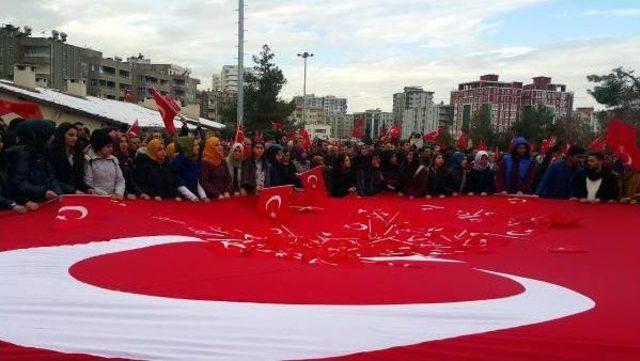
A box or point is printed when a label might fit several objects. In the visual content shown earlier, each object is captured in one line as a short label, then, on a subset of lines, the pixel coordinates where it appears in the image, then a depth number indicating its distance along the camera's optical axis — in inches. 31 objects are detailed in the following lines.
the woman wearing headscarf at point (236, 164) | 324.5
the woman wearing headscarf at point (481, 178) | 359.6
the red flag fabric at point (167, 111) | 353.1
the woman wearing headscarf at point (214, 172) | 302.7
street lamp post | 1960.9
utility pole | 824.9
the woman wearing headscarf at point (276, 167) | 335.9
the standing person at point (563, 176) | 328.5
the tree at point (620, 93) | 1179.9
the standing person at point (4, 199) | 208.1
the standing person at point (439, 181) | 360.5
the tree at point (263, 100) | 1333.7
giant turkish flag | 111.2
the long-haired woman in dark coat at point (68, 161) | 234.5
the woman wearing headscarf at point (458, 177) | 361.4
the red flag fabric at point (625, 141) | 302.0
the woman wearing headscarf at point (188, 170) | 284.8
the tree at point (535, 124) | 1536.7
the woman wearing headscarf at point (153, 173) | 277.6
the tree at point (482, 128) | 1729.8
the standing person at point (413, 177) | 365.7
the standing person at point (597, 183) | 307.3
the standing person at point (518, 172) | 358.6
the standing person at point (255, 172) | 322.3
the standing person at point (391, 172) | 390.6
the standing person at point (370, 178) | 389.4
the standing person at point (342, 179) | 387.5
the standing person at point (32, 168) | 214.1
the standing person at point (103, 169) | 245.0
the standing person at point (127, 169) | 270.2
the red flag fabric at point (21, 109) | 358.9
